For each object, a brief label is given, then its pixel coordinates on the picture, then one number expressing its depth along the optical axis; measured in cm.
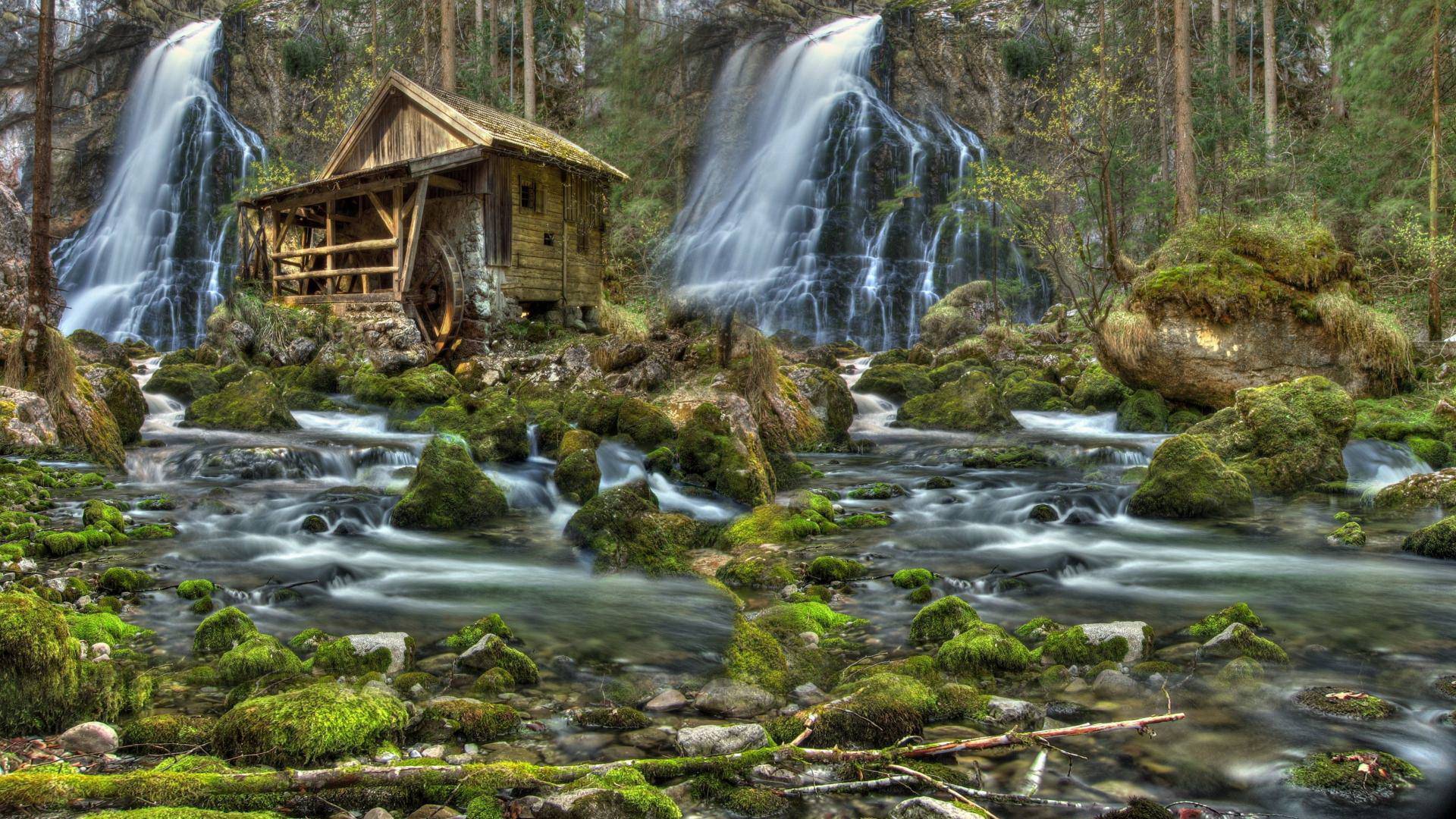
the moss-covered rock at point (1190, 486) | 934
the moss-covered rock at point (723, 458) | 946
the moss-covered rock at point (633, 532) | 714
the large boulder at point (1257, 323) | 1398
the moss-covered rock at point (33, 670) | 329
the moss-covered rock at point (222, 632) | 465
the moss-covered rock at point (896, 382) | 1877
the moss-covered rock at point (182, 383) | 1686
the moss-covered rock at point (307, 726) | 319
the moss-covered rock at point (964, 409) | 1564
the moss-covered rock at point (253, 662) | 418
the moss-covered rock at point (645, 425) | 1146
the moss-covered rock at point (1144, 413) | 1463
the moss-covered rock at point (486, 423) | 1145
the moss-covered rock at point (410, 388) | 1623
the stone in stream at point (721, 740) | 338
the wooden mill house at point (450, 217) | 2045
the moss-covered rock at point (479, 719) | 360
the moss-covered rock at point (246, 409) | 1406
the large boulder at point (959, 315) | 2553
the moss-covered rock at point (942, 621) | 515
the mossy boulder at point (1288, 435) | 1062
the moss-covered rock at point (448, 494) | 868
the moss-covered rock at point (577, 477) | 970
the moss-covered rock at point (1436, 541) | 716
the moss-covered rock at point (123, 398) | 1216
